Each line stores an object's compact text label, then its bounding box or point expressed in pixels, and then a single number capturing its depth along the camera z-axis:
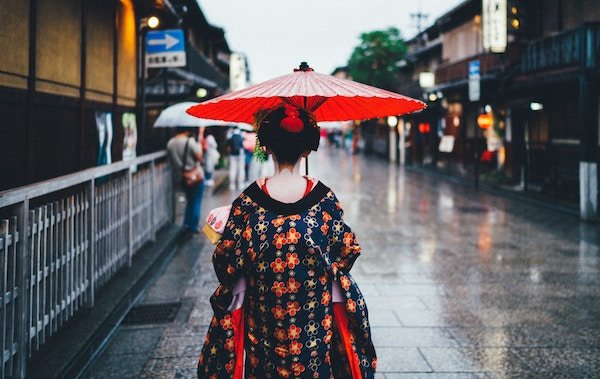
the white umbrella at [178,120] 10.88
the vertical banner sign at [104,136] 9.23
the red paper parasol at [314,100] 3.15
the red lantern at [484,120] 21.65
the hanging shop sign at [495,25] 19.72
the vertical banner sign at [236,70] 36.34
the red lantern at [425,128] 37.29
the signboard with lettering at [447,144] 28.20
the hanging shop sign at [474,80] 20.14
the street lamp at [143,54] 11.39
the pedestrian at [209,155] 19.59
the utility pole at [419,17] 52.29
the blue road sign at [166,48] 11.82
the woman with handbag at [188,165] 10.87
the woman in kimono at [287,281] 2.97
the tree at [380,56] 42.91
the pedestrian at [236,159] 19.31
